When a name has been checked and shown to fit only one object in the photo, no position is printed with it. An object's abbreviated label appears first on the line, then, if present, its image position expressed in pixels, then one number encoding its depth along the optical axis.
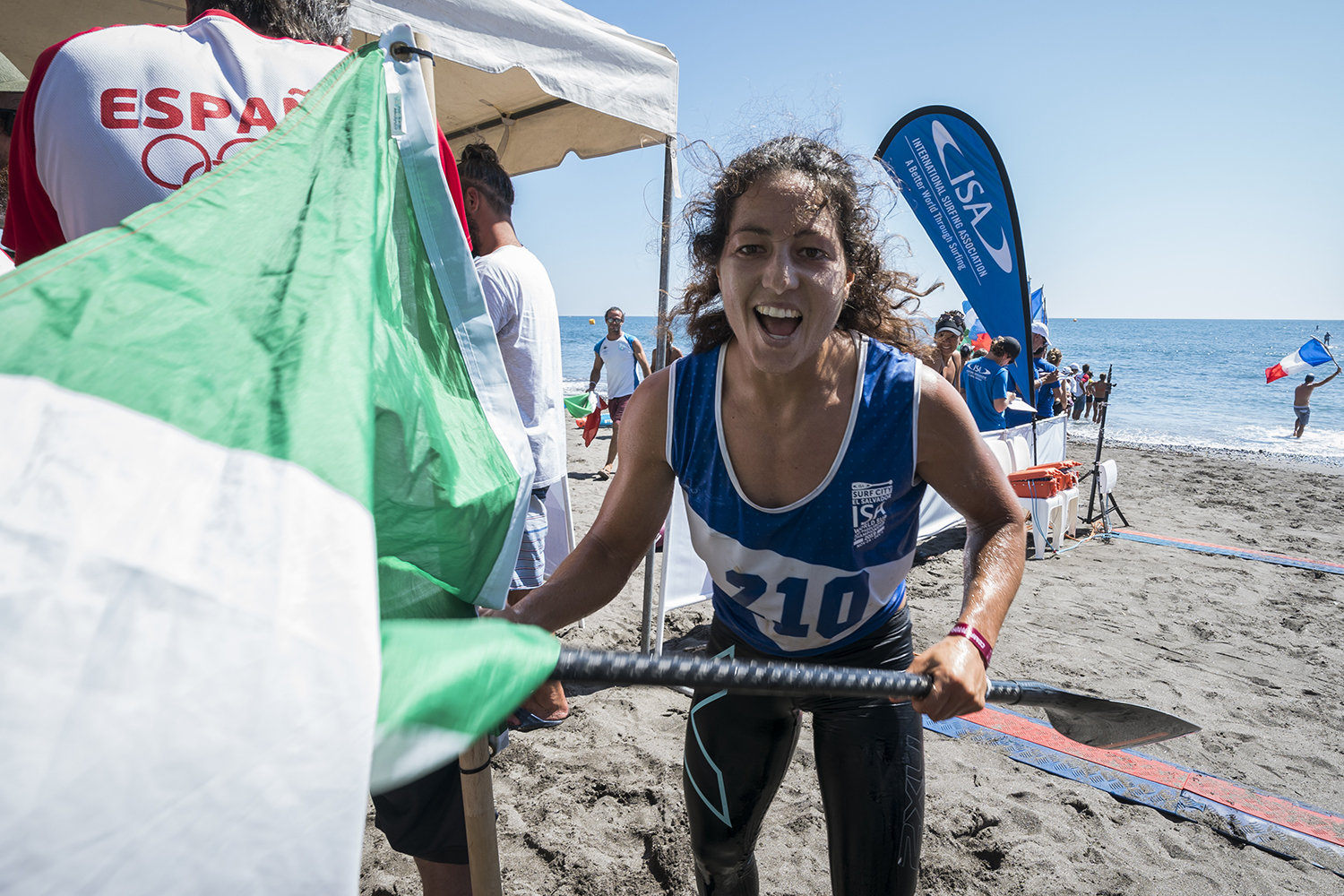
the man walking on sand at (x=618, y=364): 9.83
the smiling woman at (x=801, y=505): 1.76
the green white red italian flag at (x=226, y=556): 0.54
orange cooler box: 6.76
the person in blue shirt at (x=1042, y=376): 9.39
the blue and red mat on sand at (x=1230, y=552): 6.93
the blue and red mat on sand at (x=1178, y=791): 2.88
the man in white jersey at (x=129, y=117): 1.38
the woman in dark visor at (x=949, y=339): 7.32
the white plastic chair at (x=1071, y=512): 7.42
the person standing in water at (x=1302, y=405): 19.97
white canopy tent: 3.04
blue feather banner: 7.04
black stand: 8.05
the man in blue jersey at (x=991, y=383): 7.27
